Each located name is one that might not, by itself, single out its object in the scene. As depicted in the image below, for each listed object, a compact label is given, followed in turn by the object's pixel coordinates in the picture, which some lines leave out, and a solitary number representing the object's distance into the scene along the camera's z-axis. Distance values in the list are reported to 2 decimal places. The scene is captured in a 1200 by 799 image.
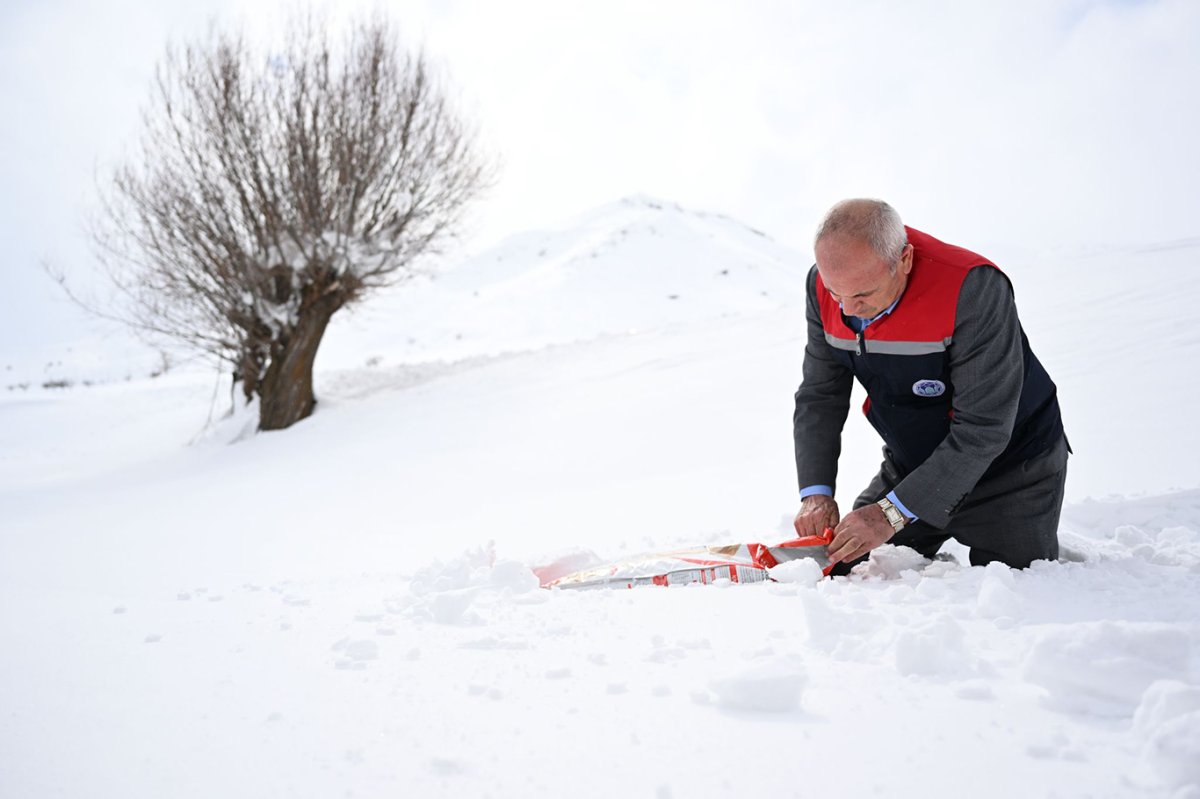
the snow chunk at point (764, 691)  1.18
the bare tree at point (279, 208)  7.77
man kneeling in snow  1.88
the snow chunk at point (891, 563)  2.16
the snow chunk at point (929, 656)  1.27
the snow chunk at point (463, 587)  1.72
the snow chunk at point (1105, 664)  1.13
